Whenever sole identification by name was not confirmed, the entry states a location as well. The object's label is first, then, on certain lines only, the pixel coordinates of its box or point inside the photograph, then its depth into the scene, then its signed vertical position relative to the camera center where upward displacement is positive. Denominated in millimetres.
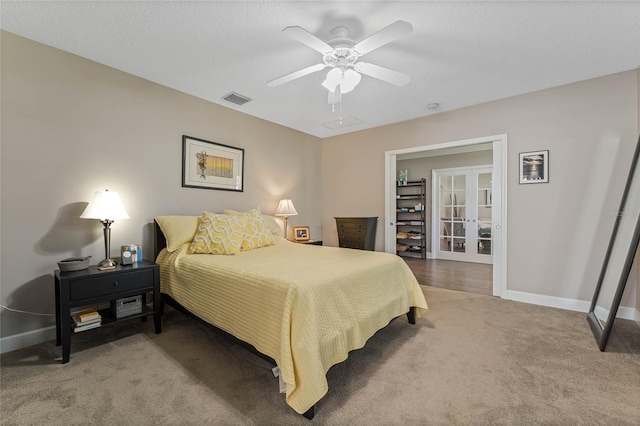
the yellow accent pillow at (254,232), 2932 -240
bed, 1427 -565
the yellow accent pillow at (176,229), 2674 -190
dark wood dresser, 4340 -333
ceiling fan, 1742 +1122
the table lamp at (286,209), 4047 +26
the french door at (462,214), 5748 -45
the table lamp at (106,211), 2244 -12
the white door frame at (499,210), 3330 +27
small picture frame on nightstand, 4285 -345
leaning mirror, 2182 -414
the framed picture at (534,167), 3082 +519
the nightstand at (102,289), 1935 -610
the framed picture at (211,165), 3225 +563
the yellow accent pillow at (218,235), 2605 -243
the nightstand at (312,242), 4223 -479
